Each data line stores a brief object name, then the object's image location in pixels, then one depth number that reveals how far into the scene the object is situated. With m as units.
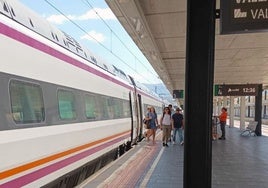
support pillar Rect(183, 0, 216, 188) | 2.16
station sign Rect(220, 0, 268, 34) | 2.36
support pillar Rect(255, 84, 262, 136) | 13.90
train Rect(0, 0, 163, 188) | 2.87
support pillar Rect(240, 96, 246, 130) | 17.23
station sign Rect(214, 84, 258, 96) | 13.74
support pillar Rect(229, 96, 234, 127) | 20.93
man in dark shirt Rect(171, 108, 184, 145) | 9.52
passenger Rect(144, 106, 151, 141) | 10.26
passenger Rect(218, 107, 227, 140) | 11.48
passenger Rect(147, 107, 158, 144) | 10.15
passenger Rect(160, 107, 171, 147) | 9.14
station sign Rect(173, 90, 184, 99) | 18.80
